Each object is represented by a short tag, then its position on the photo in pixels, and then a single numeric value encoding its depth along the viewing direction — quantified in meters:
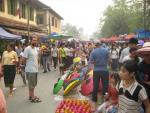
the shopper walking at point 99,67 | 4.12
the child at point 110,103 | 2.12
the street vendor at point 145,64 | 2.04
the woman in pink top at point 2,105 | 1.53
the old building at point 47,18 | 20.18
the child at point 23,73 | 5.59
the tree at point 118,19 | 27.62
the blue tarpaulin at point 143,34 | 10.71
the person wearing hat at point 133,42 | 3.53
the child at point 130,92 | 1.82
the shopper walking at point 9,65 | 4.95
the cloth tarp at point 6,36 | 9.07
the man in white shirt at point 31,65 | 4.29
